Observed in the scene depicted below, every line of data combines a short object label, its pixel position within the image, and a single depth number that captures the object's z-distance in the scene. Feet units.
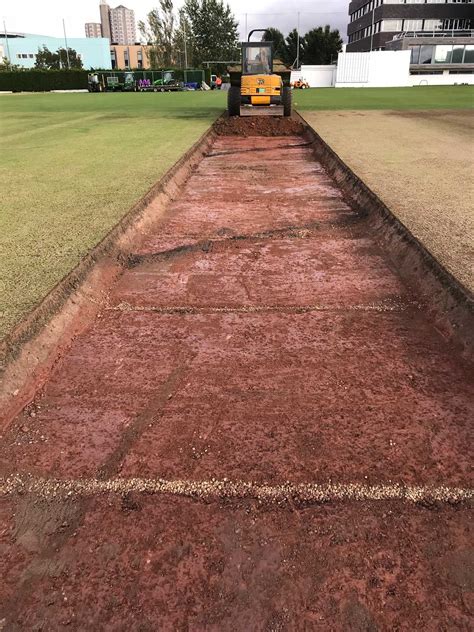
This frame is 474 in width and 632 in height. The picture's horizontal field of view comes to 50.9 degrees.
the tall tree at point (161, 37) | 228.63
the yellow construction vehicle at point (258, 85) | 54.34
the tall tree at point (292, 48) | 255.29
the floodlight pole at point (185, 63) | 173.88
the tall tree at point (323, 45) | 240.53
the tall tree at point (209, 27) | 264.11
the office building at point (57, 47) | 323.98
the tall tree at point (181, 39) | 234.17
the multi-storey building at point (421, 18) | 200.75
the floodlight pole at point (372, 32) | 217.85
